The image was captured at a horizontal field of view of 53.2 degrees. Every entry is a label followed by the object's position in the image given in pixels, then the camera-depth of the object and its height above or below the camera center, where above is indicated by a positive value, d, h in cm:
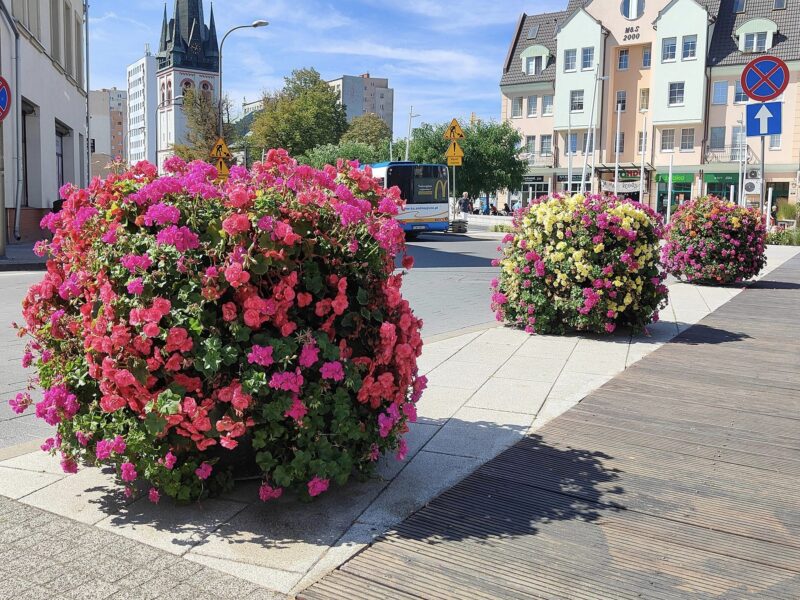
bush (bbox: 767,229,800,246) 2777 -36
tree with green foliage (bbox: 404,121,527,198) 5603 +484
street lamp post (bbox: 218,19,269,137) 3750 +918
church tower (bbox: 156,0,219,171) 14262 +2926
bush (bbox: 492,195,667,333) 804 -43
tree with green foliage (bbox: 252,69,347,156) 7475 +931
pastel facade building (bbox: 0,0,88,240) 2112 +333
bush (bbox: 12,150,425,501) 332 -50
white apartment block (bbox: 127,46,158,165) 18200 +2858
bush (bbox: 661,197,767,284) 1345 -24
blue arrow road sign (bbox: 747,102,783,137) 1082 +148
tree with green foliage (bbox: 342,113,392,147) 7950 +915
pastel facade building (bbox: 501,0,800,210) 5209 +936
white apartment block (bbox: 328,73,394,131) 16925 +2807
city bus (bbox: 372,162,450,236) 3181 +128
